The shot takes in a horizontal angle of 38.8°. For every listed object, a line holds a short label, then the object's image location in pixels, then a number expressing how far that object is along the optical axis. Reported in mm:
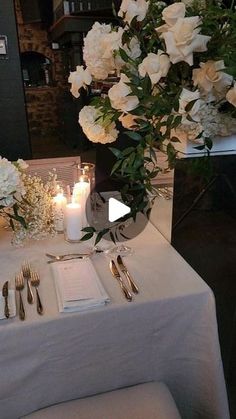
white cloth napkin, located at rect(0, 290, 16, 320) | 760
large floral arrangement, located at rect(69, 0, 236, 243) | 725
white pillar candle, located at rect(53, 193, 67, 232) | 1136
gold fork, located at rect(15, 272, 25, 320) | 766
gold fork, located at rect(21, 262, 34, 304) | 819
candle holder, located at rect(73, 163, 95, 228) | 1160
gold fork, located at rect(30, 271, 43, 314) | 786
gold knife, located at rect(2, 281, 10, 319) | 757
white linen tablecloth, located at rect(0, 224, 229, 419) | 761
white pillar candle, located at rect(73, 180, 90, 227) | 1156
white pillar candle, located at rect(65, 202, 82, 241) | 1084
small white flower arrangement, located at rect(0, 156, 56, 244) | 996
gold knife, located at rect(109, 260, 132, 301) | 830
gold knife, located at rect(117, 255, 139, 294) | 854
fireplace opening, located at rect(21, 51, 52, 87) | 7594
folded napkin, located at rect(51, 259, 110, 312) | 788
